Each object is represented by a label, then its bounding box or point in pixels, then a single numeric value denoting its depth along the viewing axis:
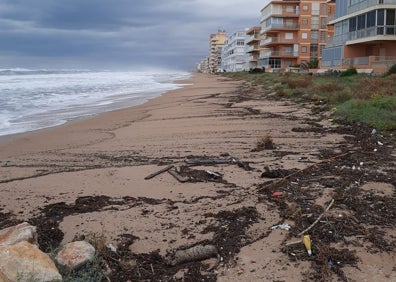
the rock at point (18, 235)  3.87
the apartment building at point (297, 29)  66.56
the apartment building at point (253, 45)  85.50
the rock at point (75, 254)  3.76
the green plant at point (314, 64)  47.64
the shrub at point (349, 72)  29.64
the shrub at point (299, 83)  22.80
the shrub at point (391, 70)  25.12
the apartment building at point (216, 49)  175.49
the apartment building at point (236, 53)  114.38
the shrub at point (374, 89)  14.11
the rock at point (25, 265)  3.11
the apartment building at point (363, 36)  31.84
